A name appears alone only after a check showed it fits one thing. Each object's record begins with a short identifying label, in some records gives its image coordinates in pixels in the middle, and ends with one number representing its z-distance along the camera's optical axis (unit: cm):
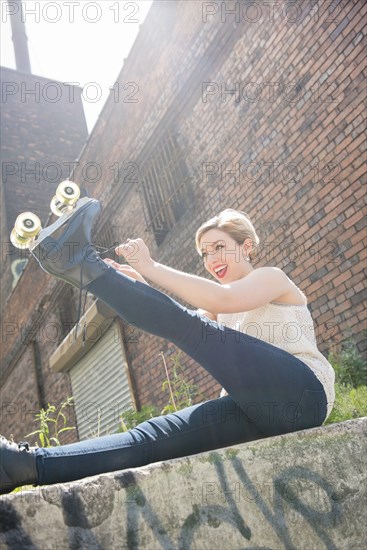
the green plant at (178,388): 609
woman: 159
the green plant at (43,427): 308
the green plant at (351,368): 415
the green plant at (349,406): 293
